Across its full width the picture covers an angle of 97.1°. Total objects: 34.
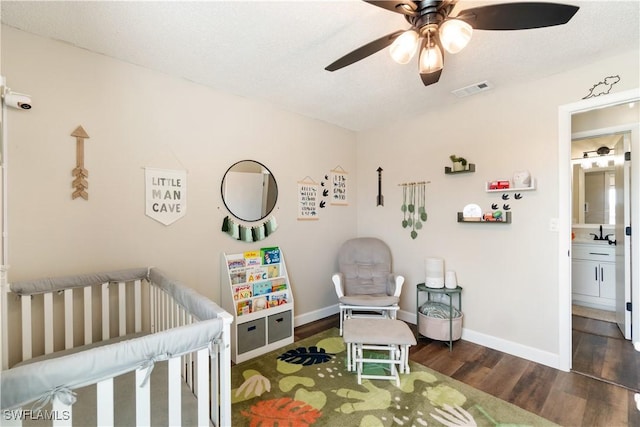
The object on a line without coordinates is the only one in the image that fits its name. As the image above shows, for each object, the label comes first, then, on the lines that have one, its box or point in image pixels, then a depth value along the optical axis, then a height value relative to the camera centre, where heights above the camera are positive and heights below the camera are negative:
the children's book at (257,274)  2.67 -0.58
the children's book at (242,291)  2.53 -0.71
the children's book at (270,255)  2.79 -0.42
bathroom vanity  3.49 -0.80
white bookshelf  2.43 -0.80
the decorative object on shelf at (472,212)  2.70 +0.00
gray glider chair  2.77 -0.69
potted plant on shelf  2.76 +0.49
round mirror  2.65 +0.23
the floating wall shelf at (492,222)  2.52 -0.07
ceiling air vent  2.44 +1.11
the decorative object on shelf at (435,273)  2.79 -0.60
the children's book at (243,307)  2.48 -0.83
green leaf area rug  1.70 -1.24
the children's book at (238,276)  2.56 -0.58
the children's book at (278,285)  2.78 -0.71
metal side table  2.58 -0.79
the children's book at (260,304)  2.59 -0.84
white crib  0.84 -0.58
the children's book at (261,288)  2.66 -0.71
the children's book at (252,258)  2.68 -0.42
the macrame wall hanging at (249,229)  2.61 -0.15
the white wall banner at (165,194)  2.20 +0.16
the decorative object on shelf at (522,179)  2.38 +0.28
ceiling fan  1.17 +0.85
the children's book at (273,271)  2.81 -0.58
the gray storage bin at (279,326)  2.60 -1.06
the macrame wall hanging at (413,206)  3.13 +0.08
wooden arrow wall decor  1.90 +0.29
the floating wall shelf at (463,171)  2.72 +0.42
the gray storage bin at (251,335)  2.40 -1.06
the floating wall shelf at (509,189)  2.37 +0.21
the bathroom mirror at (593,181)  3.78 +0.42
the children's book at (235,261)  2.58 -0.44
